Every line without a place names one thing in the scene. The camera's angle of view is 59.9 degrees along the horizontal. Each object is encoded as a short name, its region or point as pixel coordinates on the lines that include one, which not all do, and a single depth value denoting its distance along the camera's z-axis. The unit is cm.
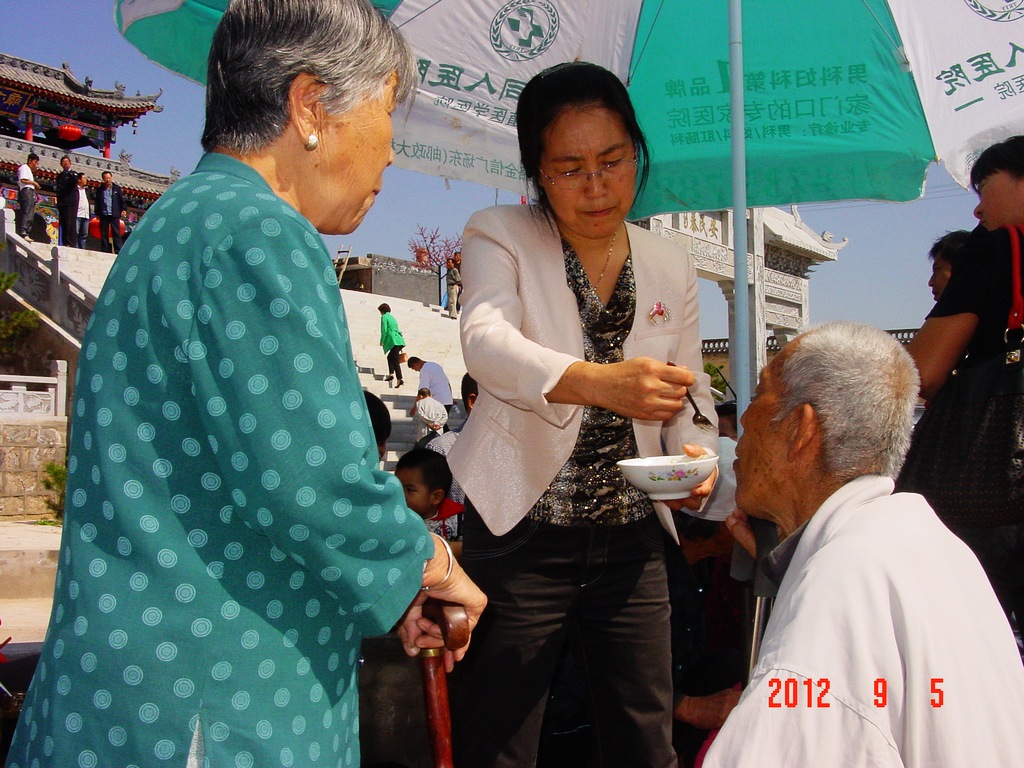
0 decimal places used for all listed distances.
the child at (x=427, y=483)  473
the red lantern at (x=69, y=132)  3073
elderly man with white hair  131
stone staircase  1539
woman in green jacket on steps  1872
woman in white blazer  223
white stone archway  1855
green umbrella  303
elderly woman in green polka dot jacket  122
